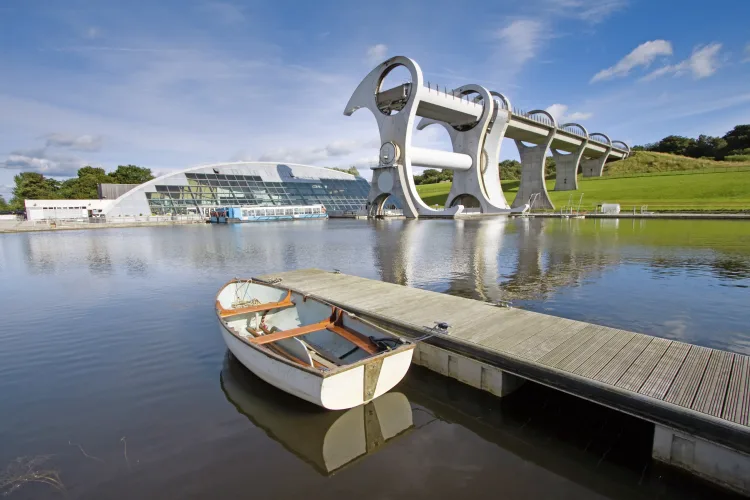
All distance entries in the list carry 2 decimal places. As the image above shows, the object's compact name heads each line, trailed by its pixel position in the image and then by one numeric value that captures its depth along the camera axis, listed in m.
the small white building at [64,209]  73.81
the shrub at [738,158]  96.32
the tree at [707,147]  109.69
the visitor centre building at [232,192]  74.19
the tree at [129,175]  109.81
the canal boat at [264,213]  73.06
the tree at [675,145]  117.76
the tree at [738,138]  103.38
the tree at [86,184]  99.12
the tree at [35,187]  100.06
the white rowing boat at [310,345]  6.82
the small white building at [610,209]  57.28
